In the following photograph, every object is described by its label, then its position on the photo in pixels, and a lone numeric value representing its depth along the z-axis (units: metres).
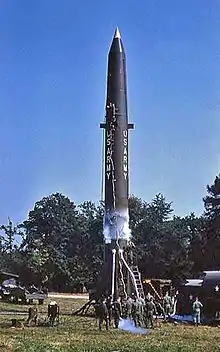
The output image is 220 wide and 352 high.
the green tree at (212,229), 75.19
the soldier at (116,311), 30.89
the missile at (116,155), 39.47
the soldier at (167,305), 38.91
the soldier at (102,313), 30.09
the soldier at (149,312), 31.81
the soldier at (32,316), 31.41
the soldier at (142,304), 32.22
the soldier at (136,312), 31.98
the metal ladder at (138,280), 38.94
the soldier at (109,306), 31.49
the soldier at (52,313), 31.56
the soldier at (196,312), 33.31
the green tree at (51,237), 83.88
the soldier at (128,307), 32.90
